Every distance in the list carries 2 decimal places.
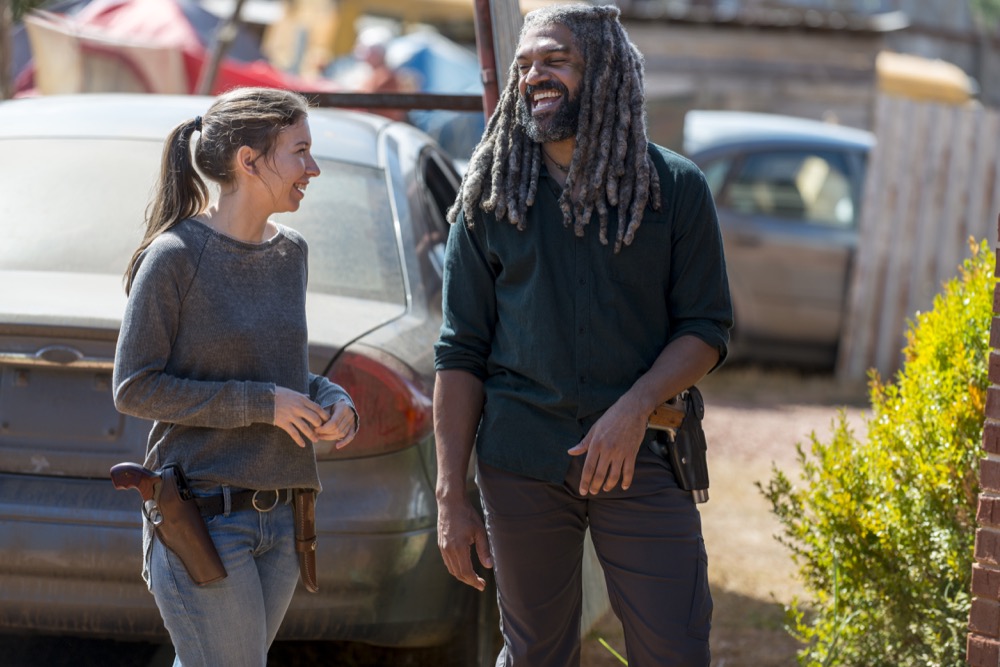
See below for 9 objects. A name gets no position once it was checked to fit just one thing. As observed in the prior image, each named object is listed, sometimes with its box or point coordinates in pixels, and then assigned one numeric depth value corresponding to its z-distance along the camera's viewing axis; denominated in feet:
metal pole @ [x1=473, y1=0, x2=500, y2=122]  24.85
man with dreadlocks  17.93
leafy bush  23.39
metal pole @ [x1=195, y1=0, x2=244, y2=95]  55.57
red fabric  65.87
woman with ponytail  16.93
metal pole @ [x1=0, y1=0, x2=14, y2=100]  50.34
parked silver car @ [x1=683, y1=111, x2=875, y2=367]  63.57
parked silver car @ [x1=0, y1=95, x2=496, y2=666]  21.95
